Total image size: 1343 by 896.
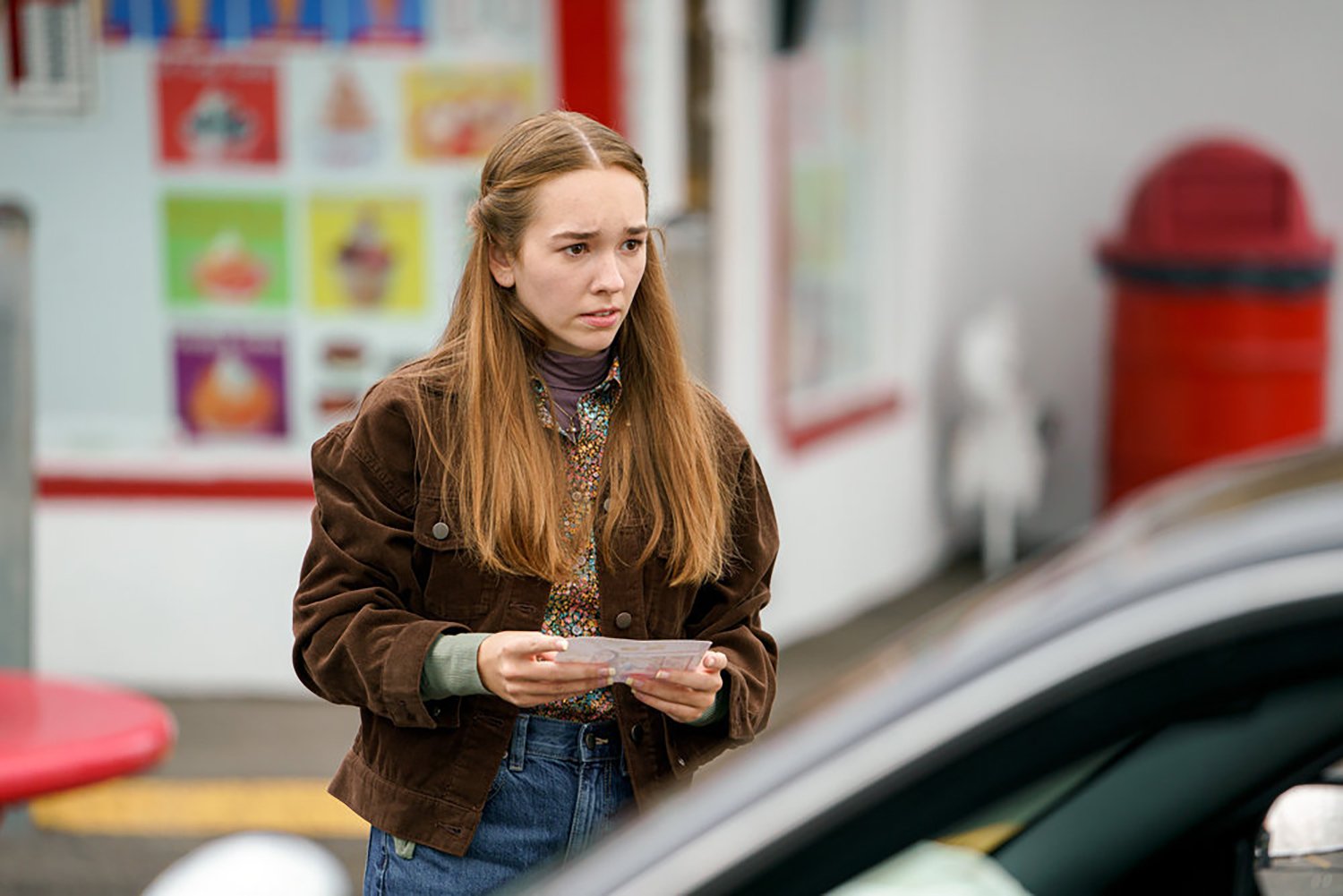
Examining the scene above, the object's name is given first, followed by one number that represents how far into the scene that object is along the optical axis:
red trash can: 15.75
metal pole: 10.16
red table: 6.35
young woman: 4.41
